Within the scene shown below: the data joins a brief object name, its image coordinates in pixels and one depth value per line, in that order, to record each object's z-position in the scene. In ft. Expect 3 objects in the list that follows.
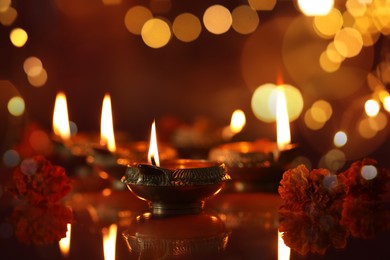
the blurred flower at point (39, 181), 3.25
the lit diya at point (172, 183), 3.08
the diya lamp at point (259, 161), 3.54
